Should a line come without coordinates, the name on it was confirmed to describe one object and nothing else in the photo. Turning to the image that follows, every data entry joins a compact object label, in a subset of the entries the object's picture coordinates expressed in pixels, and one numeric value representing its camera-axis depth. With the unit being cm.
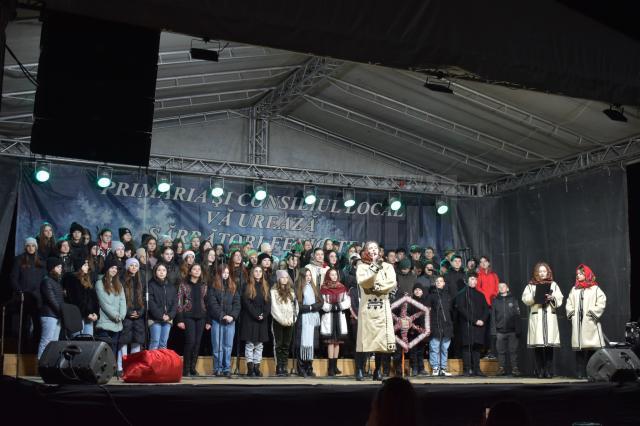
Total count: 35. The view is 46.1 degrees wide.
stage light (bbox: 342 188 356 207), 1533
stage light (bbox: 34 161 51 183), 1295
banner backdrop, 1333
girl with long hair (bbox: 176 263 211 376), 1172
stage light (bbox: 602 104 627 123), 883
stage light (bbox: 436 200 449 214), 1594
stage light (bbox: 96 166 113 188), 1353
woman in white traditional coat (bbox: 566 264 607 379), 1212
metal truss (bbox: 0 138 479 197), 1323
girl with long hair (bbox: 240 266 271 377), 1185
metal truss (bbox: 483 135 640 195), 1279
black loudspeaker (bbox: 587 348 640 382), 865
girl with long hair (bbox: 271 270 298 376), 1177
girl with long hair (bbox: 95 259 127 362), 1121
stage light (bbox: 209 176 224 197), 1422
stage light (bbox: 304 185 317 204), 1507
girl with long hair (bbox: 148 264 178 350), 1153
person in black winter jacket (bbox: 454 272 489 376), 1341
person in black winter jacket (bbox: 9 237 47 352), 1145
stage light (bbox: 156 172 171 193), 1397
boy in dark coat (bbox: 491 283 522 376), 1351
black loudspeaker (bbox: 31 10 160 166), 597
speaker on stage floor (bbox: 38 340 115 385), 660
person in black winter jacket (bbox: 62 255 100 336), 1117
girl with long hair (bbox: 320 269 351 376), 1212
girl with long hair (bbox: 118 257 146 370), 1123
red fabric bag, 814
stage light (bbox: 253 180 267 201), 1473
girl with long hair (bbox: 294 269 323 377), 1217
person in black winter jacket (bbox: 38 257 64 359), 1049
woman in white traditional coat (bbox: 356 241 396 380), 920
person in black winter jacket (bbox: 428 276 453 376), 1322
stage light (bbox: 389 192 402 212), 1568
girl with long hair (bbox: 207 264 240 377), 1203
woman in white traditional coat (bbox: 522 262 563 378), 1237
